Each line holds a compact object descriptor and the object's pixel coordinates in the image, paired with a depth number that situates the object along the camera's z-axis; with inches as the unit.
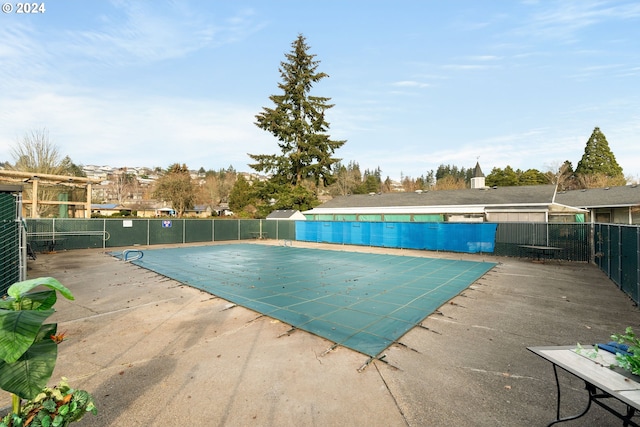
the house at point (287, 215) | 1220.5
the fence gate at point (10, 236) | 278.2
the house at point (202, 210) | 2657.0
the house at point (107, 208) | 1940.0
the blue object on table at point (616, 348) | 105.3
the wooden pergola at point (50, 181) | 574.9
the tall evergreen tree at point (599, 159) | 1704.0
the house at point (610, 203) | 948.6
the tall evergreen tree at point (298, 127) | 1444.4
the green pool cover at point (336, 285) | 225.8
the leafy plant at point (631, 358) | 91.1
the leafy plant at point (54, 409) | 73.9
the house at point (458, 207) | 847.7
